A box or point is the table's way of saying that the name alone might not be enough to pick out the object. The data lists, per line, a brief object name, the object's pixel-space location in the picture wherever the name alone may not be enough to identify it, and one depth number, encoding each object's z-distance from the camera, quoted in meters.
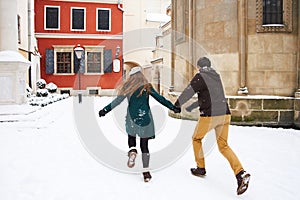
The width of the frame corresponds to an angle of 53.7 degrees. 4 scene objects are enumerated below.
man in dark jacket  3.84
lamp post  16.08
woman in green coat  4.24
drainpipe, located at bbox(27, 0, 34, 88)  20.89
